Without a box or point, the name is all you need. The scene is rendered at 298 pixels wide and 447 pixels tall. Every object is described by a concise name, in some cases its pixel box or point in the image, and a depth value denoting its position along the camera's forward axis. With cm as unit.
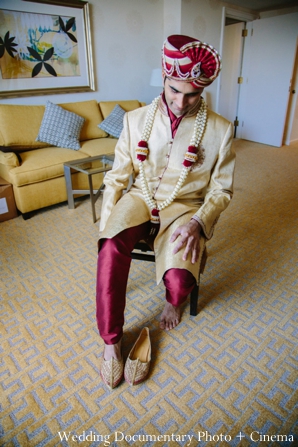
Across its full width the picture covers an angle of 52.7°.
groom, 120
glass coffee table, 254
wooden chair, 151
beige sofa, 256
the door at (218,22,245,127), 537
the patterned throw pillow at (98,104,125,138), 348
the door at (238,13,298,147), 467
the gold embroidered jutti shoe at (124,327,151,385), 123
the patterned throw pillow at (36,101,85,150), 300
